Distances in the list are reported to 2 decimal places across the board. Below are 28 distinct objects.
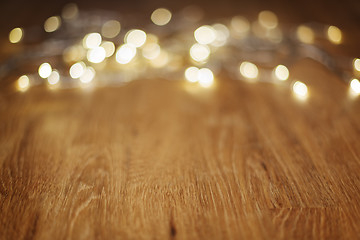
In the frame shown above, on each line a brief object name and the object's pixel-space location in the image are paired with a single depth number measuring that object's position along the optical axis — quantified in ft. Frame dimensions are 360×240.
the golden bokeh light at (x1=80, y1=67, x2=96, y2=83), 3.35
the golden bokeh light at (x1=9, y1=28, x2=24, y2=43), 4.07
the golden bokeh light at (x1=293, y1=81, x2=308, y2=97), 3.05
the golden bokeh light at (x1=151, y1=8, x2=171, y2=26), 4.49
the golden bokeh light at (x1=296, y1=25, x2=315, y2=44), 3.87
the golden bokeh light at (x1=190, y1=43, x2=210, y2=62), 3.70
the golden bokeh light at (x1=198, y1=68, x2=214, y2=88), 3.32
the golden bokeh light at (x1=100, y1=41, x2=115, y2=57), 3.80
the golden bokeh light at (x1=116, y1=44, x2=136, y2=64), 3.68
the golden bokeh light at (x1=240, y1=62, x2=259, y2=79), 3.39
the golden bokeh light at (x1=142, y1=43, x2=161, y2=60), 3.72
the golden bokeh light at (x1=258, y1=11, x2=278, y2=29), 4.28
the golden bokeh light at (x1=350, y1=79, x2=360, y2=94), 3.01
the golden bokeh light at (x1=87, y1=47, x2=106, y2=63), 3.67
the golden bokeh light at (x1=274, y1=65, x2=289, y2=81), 3.28
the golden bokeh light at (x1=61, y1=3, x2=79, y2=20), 4.67
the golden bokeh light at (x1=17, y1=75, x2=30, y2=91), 3.27
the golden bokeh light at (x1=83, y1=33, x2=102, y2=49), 3.88
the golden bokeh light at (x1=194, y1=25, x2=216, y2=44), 3.99
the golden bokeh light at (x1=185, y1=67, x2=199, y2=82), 3.37
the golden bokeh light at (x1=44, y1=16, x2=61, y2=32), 4.37
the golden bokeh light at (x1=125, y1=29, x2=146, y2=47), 3.94
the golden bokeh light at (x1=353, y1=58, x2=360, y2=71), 3.30
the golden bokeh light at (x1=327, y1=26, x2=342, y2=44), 3.85
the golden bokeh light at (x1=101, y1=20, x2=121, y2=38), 4.19
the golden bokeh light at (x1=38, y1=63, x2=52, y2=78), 3.37
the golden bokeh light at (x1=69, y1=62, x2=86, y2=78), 3.42
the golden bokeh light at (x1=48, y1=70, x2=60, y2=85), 3.32
